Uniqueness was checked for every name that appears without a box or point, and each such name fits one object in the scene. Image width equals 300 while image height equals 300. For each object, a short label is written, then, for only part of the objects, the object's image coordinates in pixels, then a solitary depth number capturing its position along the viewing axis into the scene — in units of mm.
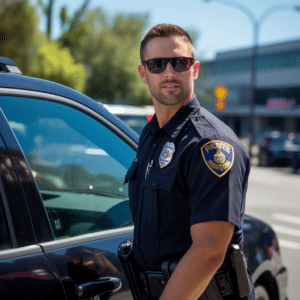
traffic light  22467
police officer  1378
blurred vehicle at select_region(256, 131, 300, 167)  19531
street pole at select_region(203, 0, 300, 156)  23500
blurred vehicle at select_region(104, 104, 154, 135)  6219
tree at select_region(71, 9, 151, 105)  32844
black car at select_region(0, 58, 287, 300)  1557
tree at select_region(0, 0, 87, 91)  15219
